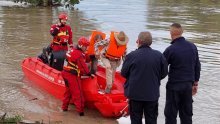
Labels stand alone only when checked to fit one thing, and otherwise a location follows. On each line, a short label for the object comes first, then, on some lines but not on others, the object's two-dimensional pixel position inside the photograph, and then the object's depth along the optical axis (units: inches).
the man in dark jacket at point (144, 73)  264.4
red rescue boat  350.3
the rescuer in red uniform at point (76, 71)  353.4
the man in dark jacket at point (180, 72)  276.8
